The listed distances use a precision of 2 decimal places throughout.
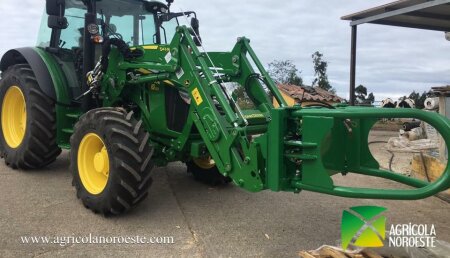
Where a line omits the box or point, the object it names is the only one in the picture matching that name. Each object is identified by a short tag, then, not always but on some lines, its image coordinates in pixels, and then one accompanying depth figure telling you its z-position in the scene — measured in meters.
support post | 9.20
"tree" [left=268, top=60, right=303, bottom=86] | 24.52
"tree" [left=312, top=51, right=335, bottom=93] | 25.88
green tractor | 3.41
